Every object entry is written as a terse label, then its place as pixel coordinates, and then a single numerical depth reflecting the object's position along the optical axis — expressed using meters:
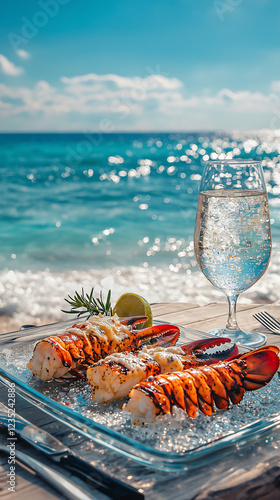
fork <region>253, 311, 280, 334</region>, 0.87
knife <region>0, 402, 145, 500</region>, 0.51
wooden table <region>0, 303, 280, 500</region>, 0.51
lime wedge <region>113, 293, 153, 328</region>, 0.83
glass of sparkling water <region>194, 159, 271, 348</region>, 0.80
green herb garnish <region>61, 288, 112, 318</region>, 0.85
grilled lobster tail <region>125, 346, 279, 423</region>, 0.56
